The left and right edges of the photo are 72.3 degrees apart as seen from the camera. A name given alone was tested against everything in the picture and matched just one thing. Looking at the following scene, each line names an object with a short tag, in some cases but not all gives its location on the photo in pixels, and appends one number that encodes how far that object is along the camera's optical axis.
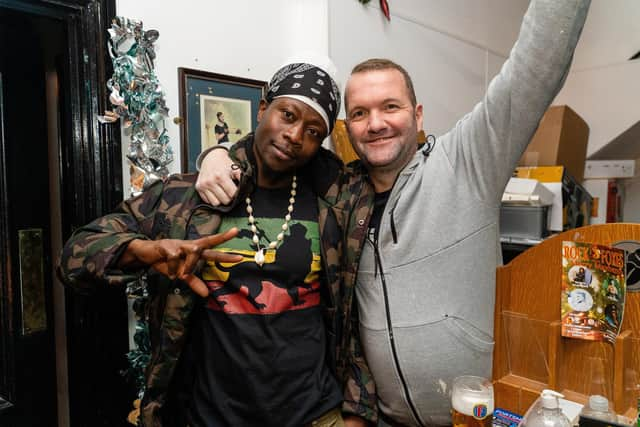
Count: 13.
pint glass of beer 0.88
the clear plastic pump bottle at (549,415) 0.81
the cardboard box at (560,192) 2.49
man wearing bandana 1.05
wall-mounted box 3.81
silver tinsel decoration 1.41
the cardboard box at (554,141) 2.88
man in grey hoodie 1.13
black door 1.46
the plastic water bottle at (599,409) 0.85
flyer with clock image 0.94
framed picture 1.65
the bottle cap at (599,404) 0.87
